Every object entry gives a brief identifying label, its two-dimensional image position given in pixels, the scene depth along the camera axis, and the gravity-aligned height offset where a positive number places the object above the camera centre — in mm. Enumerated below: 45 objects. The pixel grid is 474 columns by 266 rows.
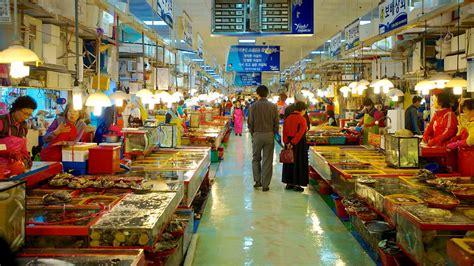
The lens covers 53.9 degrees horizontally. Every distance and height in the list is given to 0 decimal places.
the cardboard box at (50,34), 6297 +1098
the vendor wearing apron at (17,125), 4930 -115
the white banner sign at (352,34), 11188 +1984
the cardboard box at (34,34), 5732 +1015
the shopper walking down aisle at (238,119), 22998 -259
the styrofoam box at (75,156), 5332 -478
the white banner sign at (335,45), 13552 +2095
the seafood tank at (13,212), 2668 -578
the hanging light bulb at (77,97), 5137 +190
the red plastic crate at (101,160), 5344 -525
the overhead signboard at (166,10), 9188 +2161
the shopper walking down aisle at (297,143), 8977 -567
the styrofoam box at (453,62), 8041 +916
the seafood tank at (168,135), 7909 -369
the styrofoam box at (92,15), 6968 +1491
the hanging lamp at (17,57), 3963 +491
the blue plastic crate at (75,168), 5332 -613
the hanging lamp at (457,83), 6961 +455
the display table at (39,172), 4348 -569
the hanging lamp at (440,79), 6434 +476
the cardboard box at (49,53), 6238 +834
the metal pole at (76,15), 5277 +1118
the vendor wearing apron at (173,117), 12194 -80
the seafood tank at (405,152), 6121 -510
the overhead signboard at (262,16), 9789 +2060
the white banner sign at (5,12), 4707 +1040
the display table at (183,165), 5273 -679
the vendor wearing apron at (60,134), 5621 -261
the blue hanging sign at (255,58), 19031 +2297
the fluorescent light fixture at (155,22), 13952 +2793
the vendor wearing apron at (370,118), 10841 -113
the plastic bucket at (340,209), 7047 -1461
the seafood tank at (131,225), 3082 -752
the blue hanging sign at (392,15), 7695 +1725
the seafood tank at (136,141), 6660 -387
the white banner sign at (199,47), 15805 +2344
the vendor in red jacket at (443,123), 7148 -156
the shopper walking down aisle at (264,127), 8992 -257
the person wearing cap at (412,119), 11016 -133
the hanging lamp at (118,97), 6887 +258
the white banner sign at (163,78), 11461 +888
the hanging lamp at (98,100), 5249 +160
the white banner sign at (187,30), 12003 +2259
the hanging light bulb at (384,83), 8773 +573
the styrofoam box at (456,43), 7959 +1239
